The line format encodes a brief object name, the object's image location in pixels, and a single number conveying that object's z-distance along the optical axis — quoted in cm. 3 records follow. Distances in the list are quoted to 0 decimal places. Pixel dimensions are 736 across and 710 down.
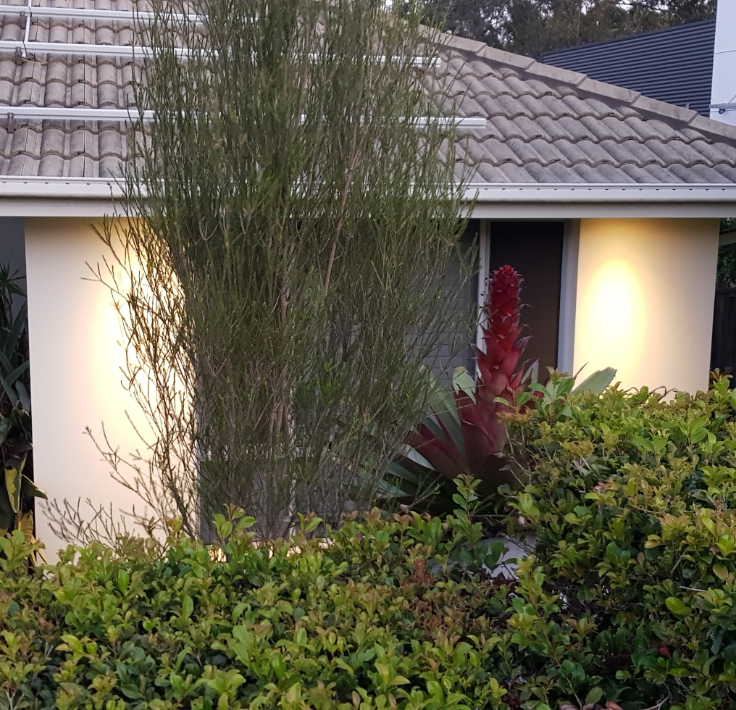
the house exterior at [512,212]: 589
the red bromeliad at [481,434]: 517
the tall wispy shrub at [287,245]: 400
